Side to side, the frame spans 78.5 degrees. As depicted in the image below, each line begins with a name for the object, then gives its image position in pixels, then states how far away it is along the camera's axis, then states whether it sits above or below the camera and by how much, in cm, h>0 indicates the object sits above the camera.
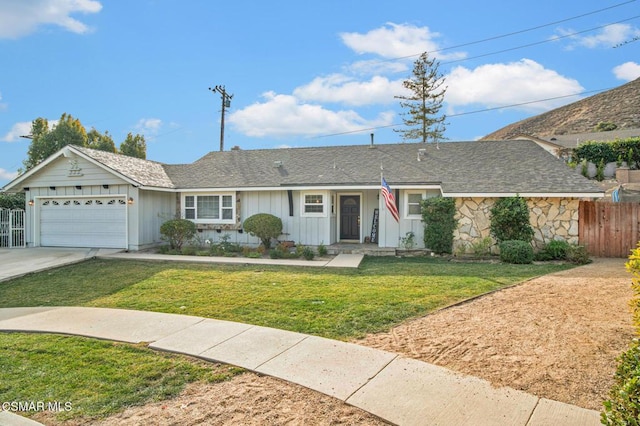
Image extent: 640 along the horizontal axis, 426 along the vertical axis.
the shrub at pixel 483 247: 1301 -129
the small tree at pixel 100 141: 3531 +647
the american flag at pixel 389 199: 1274 +32
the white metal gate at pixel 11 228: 1666 -70
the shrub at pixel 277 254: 1345 -152
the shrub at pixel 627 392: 234 -117
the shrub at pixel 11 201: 1738 +49
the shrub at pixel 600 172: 2228 +200
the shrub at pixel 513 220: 1274 -40
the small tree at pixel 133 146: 3725 +620
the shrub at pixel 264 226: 1474 -61
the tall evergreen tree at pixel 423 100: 3338 +939
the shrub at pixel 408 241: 1417 -117
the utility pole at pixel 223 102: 2777 +773
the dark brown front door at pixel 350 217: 1625 -33
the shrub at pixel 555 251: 1242 -138
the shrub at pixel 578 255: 1182 -145
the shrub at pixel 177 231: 1510 -80
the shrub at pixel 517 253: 1201 -139
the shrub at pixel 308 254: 1317 -150
